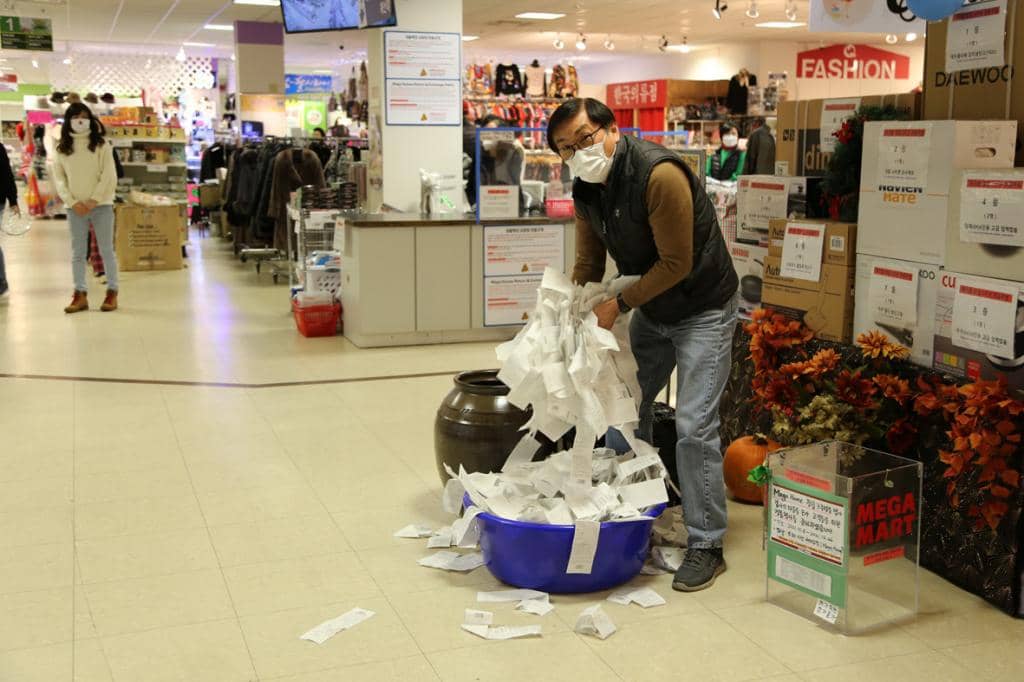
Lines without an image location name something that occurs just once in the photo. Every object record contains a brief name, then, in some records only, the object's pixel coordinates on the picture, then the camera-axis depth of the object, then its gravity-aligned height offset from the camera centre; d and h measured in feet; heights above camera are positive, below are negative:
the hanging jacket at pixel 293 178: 34.17 -0.10
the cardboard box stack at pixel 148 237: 37.91 -2.18
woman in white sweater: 27.64 -0.14
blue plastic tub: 10.61 -3.73
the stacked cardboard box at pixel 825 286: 12.12 -1.27
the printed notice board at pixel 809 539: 9.93 -3.39
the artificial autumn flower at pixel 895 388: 11.14 -2.17
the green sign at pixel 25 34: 41.57 +5.36
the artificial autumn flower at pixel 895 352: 11.36 -1.83
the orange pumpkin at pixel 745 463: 13.58 -3.60
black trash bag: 13.42 -3.23
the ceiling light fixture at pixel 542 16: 48.44 +7.13
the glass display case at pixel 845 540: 9.96 -3.41
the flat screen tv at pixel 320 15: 27.99 +4.11
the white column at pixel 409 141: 27.37 +0.87
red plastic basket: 25.12 -3.34
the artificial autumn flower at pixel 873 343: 11.48 -1.77
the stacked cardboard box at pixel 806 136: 13.44 +0.51
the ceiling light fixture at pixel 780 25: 50.39 +7.01
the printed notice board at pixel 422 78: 27.22 +2.44
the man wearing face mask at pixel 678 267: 10.62 -0.92
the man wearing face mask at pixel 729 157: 39.86 +0.70
